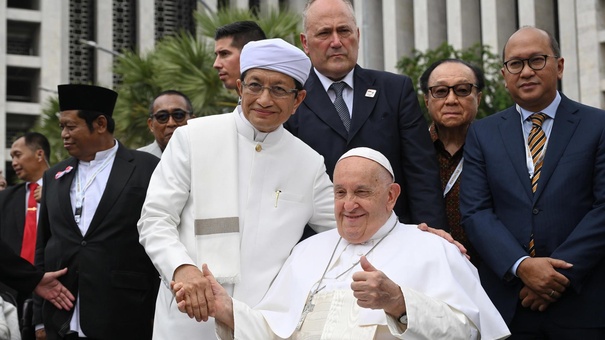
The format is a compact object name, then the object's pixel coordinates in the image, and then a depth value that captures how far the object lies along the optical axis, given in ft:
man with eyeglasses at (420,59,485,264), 24.52
